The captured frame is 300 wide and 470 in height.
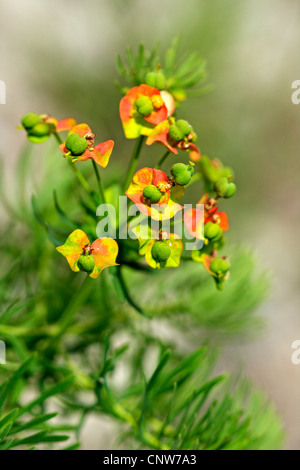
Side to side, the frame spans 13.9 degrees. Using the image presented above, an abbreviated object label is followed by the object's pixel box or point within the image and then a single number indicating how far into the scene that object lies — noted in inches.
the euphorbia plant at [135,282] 9.9
